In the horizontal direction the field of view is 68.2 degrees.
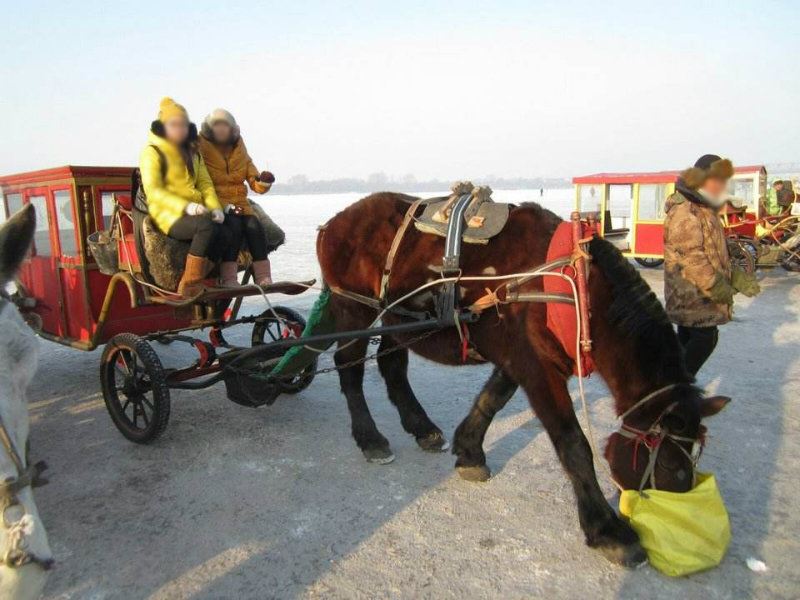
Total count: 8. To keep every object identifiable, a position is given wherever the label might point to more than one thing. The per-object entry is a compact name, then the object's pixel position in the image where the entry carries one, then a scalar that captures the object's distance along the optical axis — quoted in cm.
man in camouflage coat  361
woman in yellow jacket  394
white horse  144
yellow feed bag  256
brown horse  266
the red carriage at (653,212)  1153
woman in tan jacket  436
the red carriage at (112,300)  422
